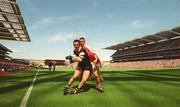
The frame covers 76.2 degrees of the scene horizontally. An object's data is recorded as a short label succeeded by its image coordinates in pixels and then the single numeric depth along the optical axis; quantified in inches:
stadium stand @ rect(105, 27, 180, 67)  1231.3
